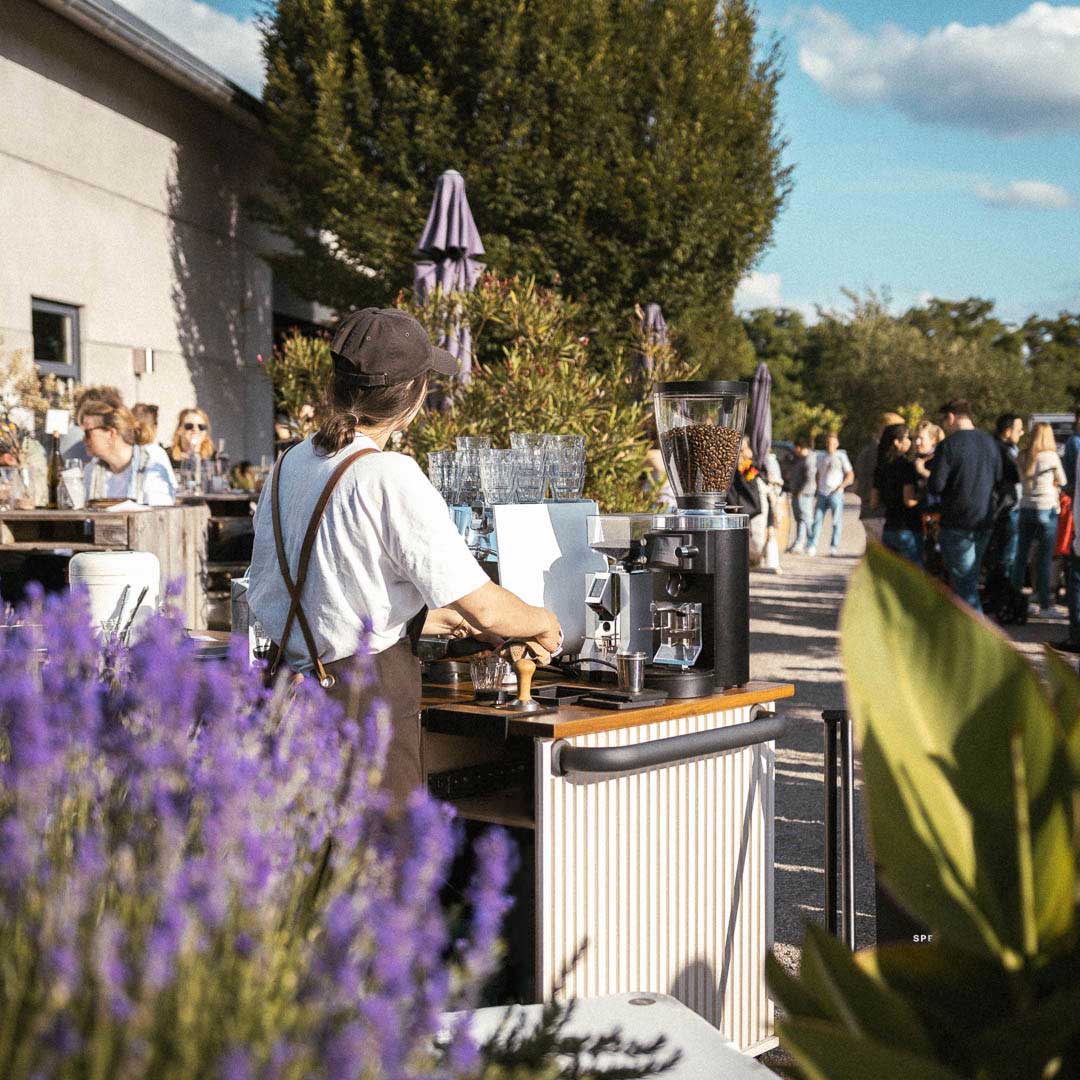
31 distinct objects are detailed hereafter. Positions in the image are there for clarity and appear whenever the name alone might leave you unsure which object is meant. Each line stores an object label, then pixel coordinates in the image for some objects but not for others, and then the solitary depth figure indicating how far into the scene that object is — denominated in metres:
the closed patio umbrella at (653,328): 11.67
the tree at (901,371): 39.34
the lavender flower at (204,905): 0.97
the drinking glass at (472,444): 3.48
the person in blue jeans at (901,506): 10.12
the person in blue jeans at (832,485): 17.66
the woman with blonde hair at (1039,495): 11.11
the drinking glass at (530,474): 3.34
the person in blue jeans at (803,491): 18.00
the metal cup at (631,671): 3.05
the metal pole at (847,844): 3.22
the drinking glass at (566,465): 3.42
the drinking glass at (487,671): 3.04
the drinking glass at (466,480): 3.44
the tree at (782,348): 62.44
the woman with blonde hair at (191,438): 10.00
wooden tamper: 2.90
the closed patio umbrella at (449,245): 8.83
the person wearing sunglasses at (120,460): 6.93
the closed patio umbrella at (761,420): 14.98
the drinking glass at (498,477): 3.34
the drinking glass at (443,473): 3.47
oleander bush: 7.56
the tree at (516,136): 15.33
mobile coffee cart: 2.82
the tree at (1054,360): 44.00
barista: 2.62
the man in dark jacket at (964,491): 9.21
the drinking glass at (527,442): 3.38
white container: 3.18
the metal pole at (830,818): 3.31
